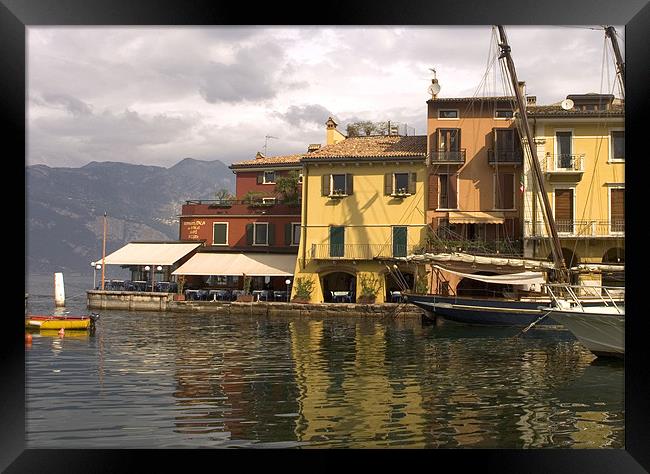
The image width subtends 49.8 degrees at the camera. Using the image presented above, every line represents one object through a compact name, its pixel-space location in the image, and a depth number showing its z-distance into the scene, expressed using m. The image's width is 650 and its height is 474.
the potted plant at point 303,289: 26.75
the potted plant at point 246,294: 26.38
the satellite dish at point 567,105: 24.66
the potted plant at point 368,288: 26.00
